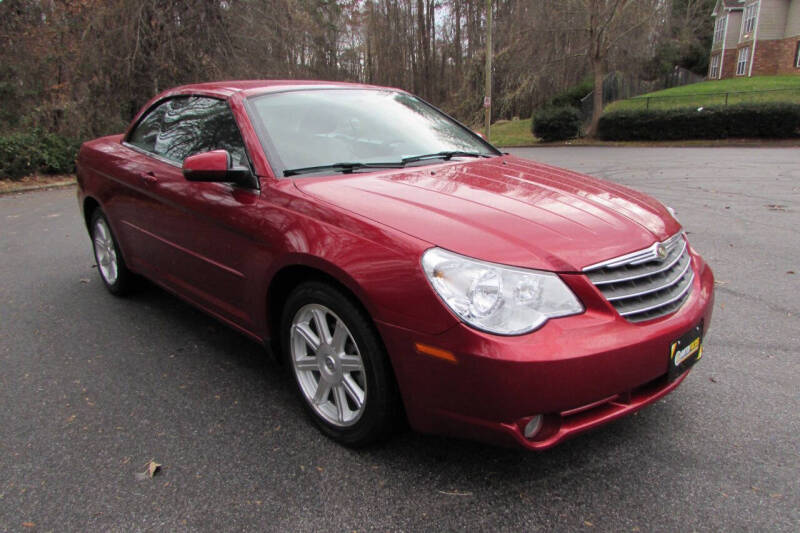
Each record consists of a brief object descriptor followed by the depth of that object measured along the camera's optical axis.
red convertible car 2.01
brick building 38.41
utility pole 22.17
